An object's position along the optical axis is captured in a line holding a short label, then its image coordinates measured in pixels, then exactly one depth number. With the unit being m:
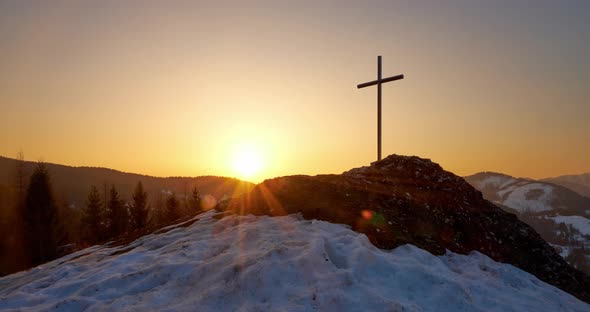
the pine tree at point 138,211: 53.62
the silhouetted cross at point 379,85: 16.84
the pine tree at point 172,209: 56.31
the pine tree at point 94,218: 48.91
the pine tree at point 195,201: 64.06
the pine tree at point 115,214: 50.16
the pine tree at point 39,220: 37.28
